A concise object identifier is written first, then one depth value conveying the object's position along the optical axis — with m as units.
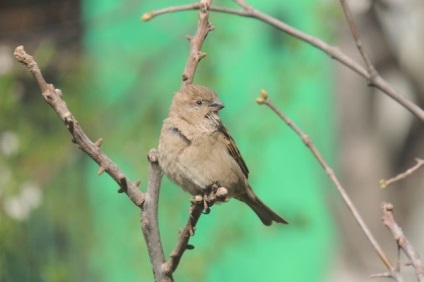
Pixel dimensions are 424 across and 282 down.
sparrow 7.70
